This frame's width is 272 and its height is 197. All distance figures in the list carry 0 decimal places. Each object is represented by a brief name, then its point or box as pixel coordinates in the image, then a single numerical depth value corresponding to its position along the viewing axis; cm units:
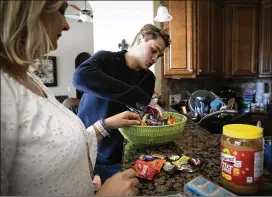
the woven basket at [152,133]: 81
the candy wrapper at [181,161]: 67
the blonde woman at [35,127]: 38
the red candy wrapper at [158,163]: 64
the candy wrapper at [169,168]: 63
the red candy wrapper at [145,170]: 60
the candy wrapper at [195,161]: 67
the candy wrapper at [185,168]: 63
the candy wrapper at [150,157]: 70
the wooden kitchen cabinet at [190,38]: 225
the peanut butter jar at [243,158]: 46
